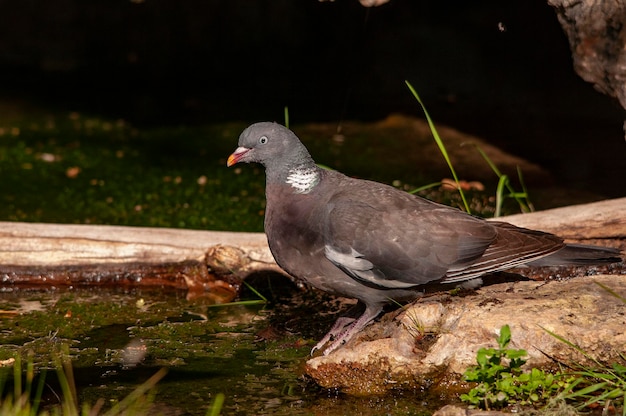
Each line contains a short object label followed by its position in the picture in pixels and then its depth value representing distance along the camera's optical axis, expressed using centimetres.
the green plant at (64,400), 653
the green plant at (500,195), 1037
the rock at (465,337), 775
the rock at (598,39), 1032
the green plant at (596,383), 711
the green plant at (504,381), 736
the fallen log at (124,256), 1075
